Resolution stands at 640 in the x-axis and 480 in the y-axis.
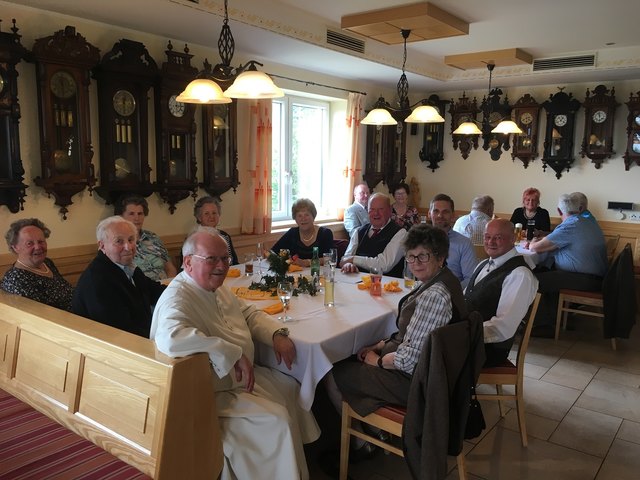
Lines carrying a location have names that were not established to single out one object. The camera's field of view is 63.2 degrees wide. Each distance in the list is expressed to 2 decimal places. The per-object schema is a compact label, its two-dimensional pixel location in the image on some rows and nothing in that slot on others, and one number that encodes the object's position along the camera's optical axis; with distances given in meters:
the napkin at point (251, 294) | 2.84
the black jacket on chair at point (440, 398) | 1.93
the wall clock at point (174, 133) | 4.05
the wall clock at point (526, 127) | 6.27
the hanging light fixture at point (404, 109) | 4.02
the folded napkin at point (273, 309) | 2.59
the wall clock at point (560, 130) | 6.01
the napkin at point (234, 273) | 3.41
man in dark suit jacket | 2.34
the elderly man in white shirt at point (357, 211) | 5.80
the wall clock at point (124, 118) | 3.72
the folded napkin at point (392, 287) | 3.07
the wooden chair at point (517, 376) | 2.64
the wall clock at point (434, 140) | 7.00
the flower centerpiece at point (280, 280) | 2.96
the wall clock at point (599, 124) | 5.75
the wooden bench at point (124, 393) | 1.73
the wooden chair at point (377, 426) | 2.14
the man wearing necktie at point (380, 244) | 3.79
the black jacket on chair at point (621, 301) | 4.16
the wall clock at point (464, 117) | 6.74
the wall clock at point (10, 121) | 3.17
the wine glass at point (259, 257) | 3.35
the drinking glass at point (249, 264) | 3.44
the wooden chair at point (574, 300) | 4.35
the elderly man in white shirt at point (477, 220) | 4.71
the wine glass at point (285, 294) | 2.52
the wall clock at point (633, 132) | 5.60
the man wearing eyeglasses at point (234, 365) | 1.93
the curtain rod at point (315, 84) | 5.19
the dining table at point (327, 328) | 2.25
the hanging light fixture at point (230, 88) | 2.68
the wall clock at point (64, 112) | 3.36
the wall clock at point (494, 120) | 6.43
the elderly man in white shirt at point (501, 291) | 2.51
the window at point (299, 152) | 5.72
